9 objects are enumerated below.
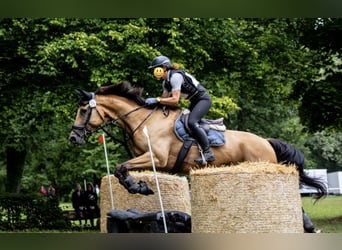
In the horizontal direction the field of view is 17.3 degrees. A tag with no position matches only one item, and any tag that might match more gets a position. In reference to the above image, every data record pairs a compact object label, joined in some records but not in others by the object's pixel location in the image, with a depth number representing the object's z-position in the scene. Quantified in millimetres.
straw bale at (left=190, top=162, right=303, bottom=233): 10241
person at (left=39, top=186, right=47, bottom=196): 20070
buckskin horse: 11393
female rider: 11295
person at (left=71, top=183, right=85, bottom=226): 16692
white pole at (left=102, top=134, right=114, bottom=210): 12062
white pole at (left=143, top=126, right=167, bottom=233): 10895
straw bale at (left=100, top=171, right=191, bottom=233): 11765
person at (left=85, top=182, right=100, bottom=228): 16434
